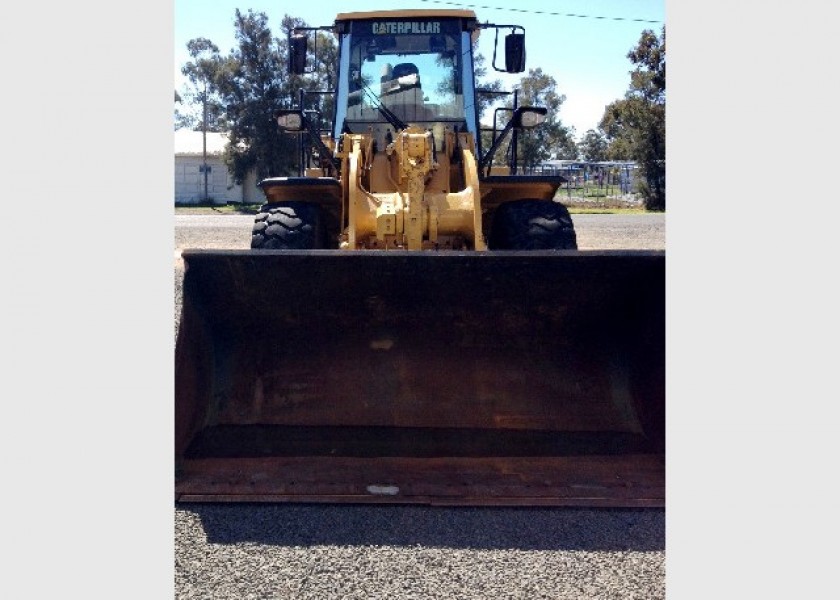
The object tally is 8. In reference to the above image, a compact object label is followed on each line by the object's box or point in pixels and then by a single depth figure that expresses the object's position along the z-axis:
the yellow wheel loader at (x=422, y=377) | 3.68
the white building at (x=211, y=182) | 38.78
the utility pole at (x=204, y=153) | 38.12
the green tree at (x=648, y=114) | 30.66
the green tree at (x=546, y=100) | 48.94
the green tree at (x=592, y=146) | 62.28
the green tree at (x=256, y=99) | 36.22
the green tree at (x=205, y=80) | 39.88
